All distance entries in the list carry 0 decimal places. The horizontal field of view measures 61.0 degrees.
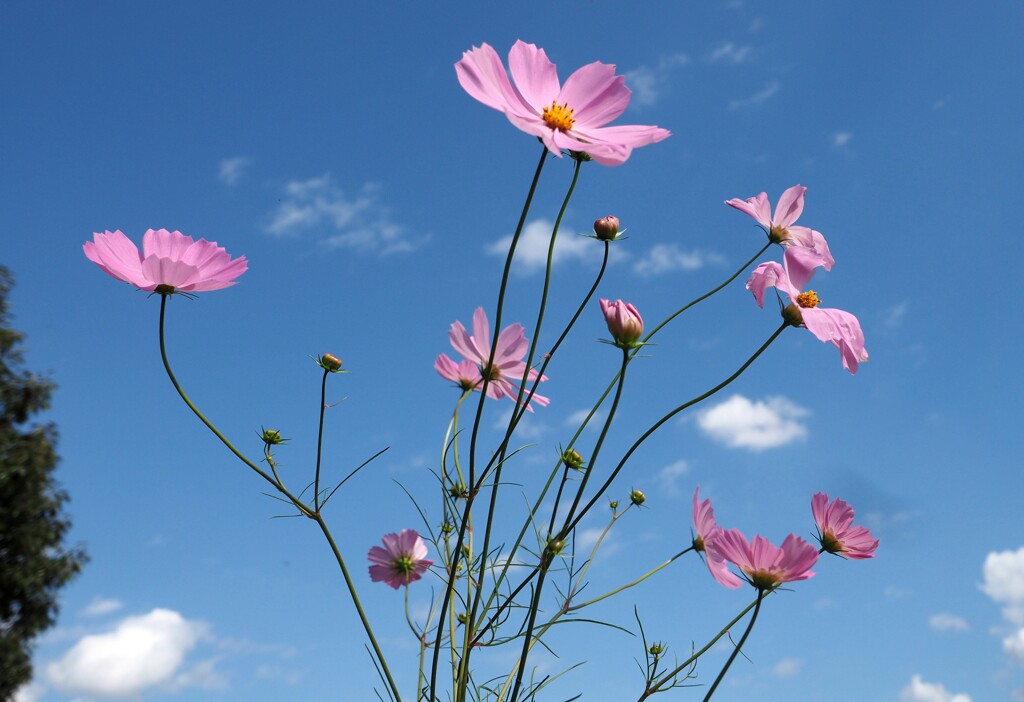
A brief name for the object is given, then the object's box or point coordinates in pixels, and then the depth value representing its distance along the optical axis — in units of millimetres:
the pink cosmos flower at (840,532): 969
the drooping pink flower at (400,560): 1137
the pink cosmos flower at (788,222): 958
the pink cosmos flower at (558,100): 645
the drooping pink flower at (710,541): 899
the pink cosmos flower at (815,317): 820
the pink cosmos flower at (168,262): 819
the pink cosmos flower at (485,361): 981
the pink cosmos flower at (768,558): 818
